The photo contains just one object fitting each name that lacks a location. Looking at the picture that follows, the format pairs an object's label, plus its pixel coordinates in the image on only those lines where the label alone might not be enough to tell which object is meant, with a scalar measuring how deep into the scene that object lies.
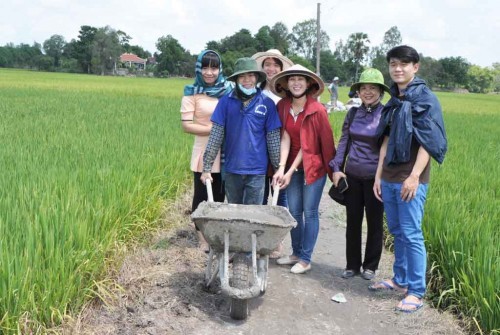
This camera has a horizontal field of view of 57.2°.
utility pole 24.59
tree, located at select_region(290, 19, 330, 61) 93.62
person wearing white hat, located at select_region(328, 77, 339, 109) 19.14
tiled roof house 99.93
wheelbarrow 2.69
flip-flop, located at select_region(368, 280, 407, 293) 3.35
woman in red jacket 3.46
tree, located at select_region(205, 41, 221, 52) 79.50
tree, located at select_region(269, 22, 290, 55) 89.68
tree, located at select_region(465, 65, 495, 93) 84.40
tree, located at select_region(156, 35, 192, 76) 79.50
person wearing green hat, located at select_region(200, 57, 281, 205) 3.35
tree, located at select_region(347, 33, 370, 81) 66.50
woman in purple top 3.31
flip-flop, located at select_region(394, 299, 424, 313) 3.01
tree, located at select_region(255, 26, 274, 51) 86.10
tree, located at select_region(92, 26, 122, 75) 75.56
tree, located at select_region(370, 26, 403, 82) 96.45
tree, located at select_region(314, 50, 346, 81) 75.04
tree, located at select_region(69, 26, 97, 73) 78.25
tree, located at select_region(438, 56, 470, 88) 77.06
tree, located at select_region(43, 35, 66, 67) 92.77
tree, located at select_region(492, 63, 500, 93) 100.64
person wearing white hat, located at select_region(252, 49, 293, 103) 3.94
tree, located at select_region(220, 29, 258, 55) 81.38
